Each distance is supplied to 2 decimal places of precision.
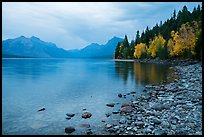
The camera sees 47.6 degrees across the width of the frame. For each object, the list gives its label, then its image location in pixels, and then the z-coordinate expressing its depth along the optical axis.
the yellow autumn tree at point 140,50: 115.88
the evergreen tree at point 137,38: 136.19
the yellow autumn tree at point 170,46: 78.38
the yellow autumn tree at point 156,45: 95.26
